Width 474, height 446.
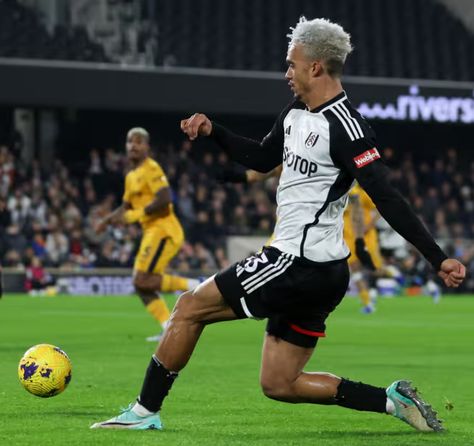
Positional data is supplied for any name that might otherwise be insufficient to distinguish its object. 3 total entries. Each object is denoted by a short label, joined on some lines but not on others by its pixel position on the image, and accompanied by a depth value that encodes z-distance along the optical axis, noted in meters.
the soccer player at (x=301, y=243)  12.77
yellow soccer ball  14.81
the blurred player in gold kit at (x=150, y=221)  29.36
